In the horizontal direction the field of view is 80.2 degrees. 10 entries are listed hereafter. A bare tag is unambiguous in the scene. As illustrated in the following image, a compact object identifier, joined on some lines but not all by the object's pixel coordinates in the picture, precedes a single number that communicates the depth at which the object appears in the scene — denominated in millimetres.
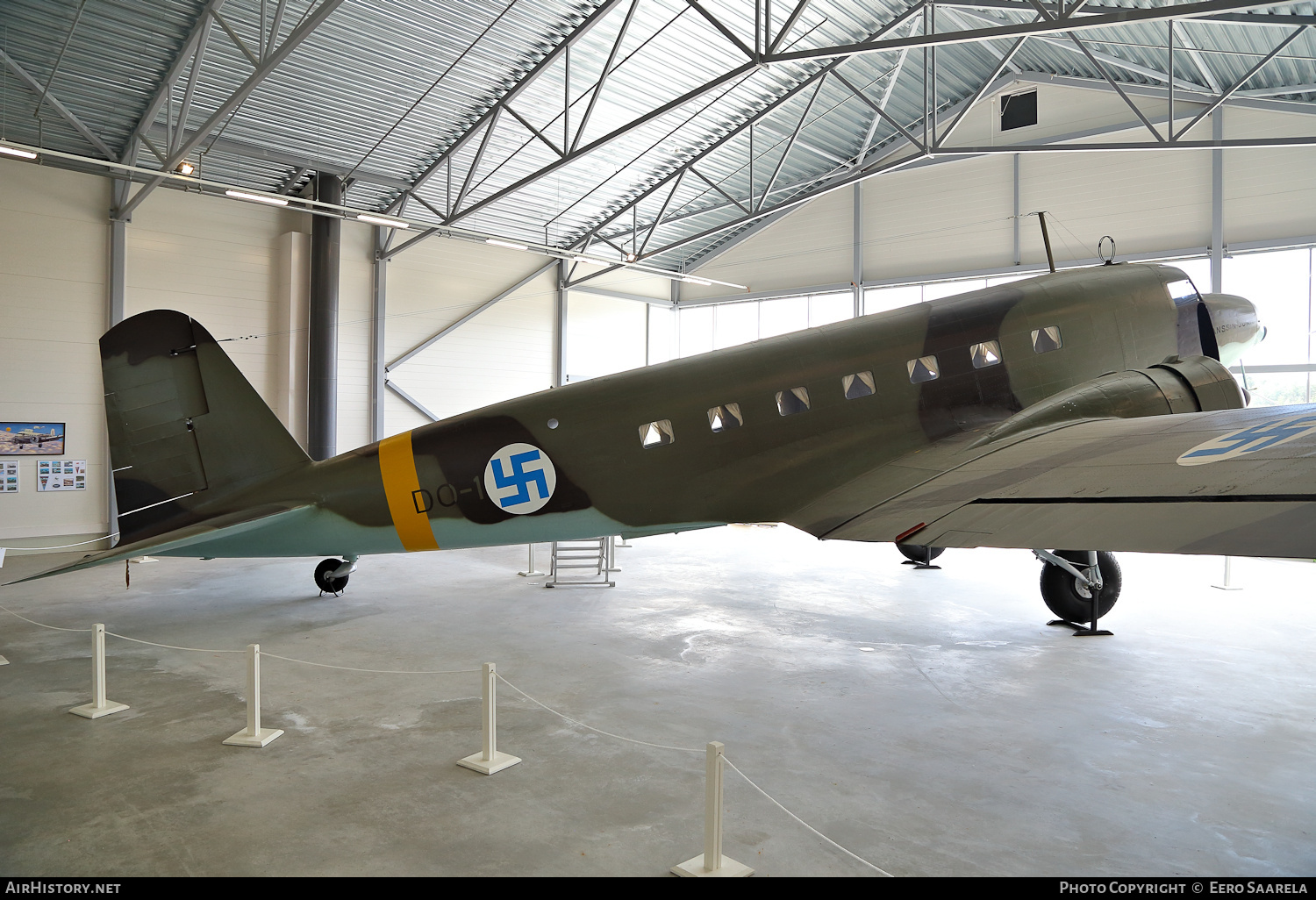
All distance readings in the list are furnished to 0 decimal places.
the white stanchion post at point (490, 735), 6109
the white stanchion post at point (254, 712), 6625
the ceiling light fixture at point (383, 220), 17734
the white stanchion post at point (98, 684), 7352
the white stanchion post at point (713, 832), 4441
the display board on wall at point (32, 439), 17625
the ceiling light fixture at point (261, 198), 15927
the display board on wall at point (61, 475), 18172
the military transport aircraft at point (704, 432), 8492
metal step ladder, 14227
